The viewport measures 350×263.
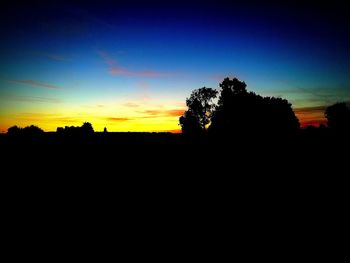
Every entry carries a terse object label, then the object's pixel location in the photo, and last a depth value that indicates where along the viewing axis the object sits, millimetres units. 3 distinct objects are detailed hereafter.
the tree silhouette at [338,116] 64500
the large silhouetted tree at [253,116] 41125
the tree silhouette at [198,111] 61219
